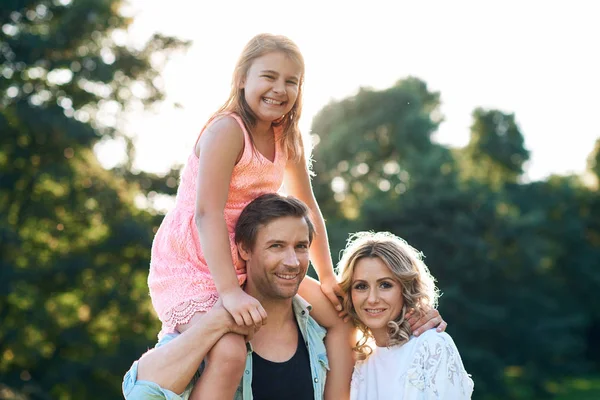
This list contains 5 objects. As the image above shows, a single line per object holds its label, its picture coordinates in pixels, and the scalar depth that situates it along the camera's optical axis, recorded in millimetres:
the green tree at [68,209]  16641
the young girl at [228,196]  3402
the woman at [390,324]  3766
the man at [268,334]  3422
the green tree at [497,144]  31922
